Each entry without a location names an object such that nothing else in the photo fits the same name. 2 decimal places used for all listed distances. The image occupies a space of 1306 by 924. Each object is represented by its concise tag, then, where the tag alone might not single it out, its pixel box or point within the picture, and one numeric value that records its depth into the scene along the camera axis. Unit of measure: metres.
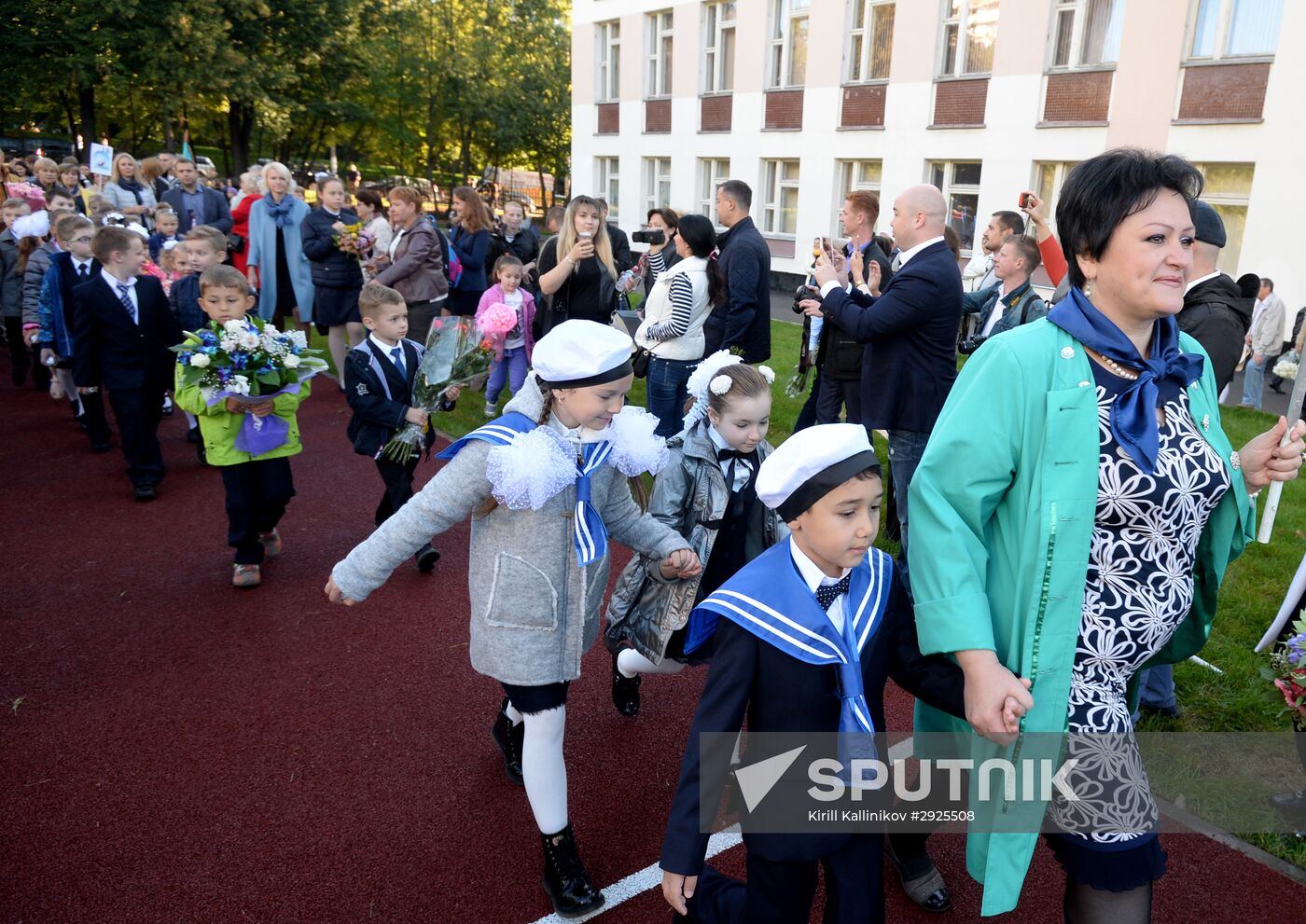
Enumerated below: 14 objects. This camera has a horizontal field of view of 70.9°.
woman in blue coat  10.38
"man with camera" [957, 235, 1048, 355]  5.90
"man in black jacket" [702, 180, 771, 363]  6.85
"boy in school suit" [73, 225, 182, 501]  6.73
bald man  4.90
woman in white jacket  6.73
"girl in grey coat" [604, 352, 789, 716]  3.65
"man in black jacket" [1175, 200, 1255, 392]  3.88
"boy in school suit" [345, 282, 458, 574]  5.35
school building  15.86
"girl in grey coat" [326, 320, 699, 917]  2.90
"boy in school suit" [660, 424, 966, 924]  2.29
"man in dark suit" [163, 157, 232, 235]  11.49
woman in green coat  2.11
